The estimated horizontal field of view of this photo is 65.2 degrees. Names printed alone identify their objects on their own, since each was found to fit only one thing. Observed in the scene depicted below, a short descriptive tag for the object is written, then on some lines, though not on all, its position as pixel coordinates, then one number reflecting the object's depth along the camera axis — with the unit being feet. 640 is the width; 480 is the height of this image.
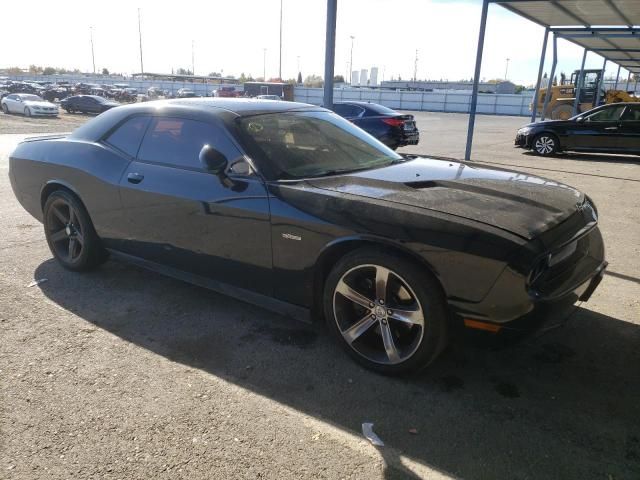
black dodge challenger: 8.29
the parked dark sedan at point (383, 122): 43.91
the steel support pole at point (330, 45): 21.94
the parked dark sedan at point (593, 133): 42.60
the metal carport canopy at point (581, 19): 38.06
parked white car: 90.27
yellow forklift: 83.46
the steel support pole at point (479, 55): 35.22
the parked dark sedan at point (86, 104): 99.60
